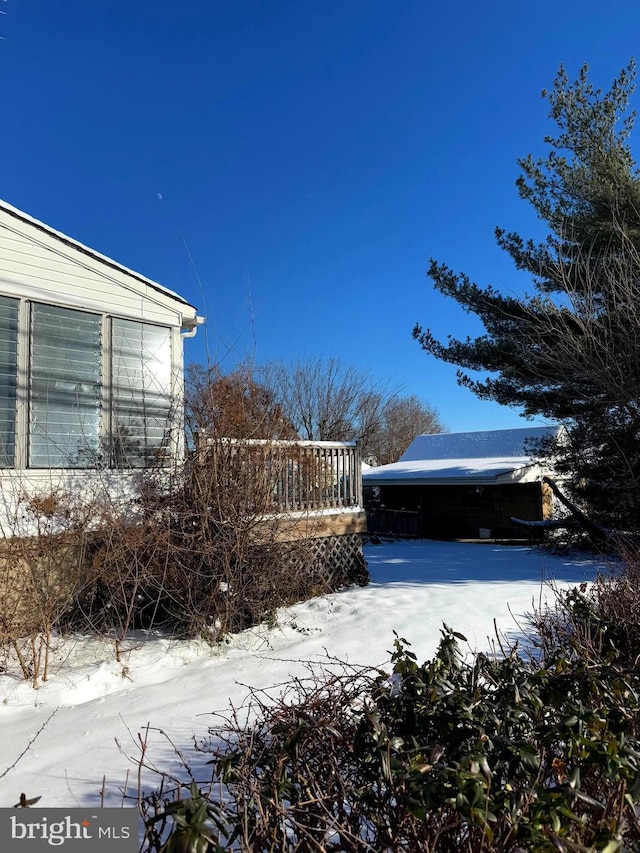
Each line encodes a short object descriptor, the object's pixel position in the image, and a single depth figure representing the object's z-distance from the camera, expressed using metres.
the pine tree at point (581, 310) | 9.63
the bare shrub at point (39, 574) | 4.75
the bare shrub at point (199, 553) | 5.35
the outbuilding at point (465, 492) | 19.11
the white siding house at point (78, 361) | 5.94
